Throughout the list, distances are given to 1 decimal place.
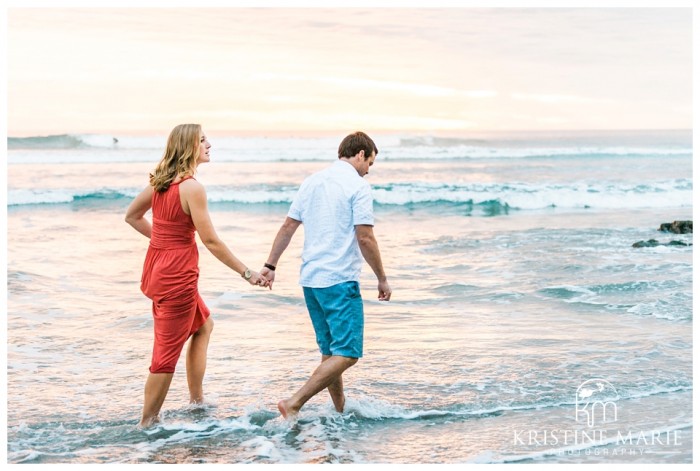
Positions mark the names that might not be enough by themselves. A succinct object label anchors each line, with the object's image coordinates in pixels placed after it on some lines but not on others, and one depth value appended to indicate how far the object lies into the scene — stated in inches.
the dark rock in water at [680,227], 573.0
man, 198.4
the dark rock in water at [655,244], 503.8
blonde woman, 195.5
